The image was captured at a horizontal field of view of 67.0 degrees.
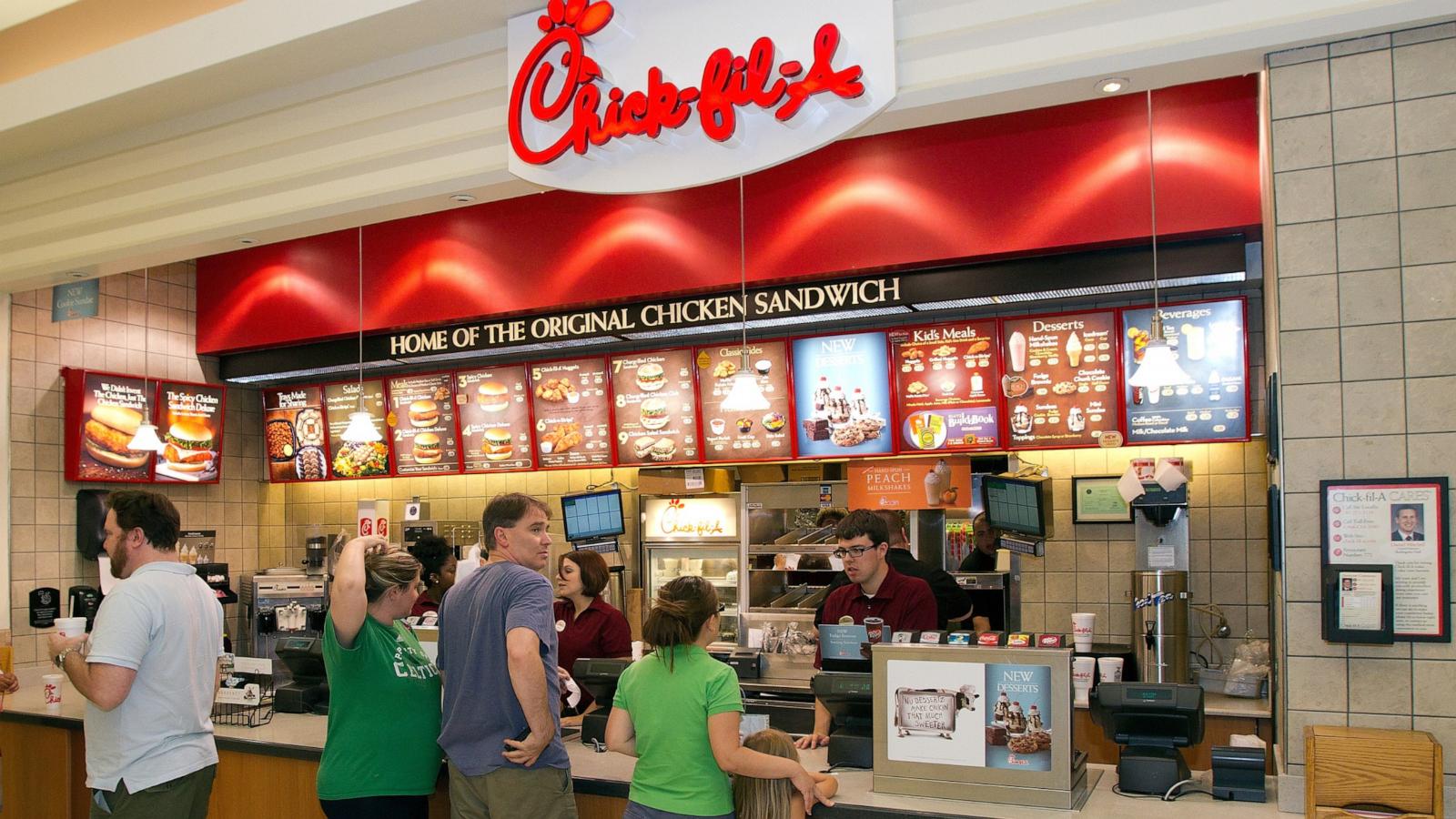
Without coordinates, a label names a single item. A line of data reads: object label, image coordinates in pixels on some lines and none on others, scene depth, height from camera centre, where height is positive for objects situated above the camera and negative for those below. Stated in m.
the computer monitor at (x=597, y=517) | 6.23 -0.50
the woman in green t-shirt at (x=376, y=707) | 3.16 -0.80
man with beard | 3.23 -0.72
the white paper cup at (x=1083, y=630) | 5.26 -1.00
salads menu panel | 7.25 +0.01
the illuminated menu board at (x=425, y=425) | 6.98 +0.05
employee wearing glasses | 4.33 -0.64
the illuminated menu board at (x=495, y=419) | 6.73 +0.08
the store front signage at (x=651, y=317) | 5.45 +0.60
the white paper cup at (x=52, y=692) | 5.07 -1.17
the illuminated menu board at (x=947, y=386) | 5.48 +0.19
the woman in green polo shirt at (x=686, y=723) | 2.89 -0.79
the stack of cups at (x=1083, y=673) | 4.81 -1.11
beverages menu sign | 4.93 +0.15
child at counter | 2.99 -1.00
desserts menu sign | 5.24 +0.20
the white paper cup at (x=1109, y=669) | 4.97 -1.13
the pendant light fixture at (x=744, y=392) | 4.74 +0.15
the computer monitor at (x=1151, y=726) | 3.15 -0.90
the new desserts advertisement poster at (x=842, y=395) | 5.72 +0.16
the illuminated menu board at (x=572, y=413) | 6.51 +0.10
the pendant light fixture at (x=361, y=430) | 5.93 +0.02
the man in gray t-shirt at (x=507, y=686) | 3.08 -0.73
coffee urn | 5.14 -0.84
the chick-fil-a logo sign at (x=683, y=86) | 3.37 +1.10
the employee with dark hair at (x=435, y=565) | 5.98 -0.74
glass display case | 6.49 -0.69
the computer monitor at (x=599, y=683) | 3.93 -0.94
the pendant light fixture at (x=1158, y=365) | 3.83 +0.19
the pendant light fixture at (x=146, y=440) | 6.21 -0.02
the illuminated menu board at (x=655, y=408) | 6.26 +0.12
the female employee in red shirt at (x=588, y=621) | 4.89 -0.86
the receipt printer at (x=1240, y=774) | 3.07 -1.00
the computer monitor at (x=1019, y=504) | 5.35 -0.41
